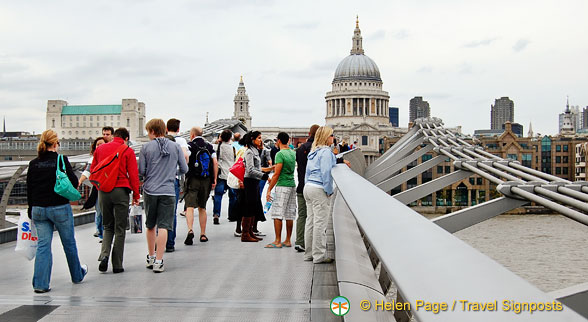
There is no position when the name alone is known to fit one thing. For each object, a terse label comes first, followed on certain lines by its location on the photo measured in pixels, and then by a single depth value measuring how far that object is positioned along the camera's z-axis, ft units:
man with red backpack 18.52
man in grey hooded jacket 19.17
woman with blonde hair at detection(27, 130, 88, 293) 16.84
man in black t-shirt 24.86
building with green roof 570.05
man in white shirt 22.95
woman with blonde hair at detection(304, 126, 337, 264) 19.05
